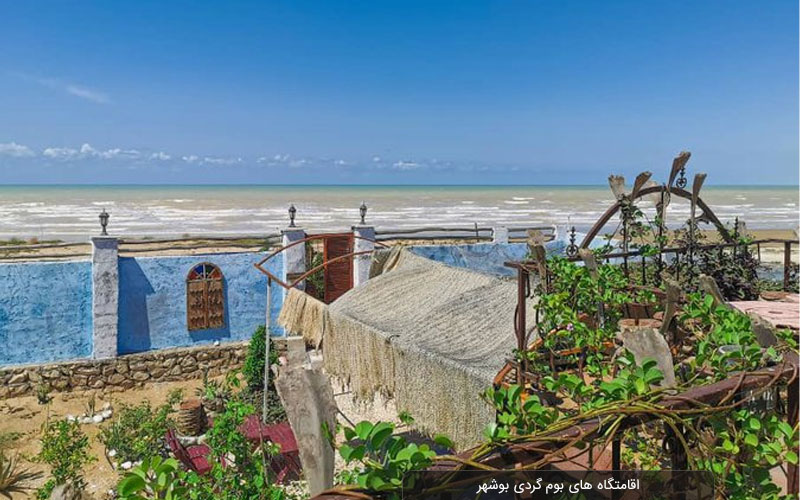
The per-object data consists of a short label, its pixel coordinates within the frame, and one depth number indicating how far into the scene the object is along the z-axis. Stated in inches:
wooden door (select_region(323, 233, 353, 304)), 449.7
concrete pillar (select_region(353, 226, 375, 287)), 436.5
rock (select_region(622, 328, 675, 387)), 65.5
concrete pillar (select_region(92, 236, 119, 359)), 390.0
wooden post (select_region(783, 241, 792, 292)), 218.4
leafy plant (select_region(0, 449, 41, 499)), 279.7
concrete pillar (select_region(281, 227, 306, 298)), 440.1
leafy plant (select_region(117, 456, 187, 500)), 45.3
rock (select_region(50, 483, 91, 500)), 49.0
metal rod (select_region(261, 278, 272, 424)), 311.0
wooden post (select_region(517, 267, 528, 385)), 138.6
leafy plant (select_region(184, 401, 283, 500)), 99.5
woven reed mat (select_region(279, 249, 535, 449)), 185.0
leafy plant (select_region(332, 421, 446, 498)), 43.1
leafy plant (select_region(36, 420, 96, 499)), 244.1
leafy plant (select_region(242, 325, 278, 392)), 374.6
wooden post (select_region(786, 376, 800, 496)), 67.2
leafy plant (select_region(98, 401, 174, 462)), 276.7
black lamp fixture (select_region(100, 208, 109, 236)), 390.9
